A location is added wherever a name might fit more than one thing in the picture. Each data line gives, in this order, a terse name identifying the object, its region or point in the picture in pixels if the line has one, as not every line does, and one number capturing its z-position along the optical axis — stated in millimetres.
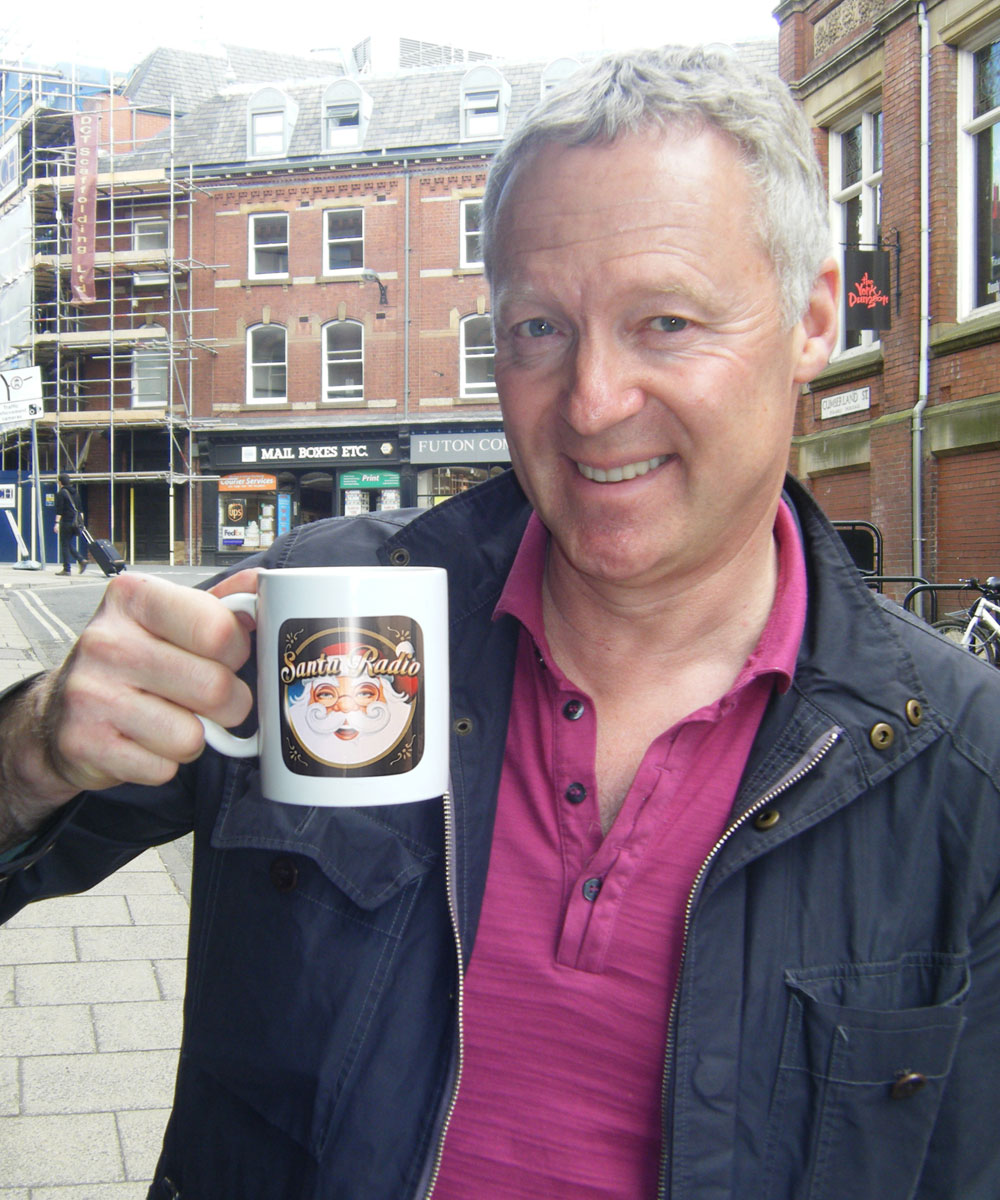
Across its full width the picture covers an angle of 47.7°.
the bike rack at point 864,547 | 6780
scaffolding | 27875
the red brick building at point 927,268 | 11258
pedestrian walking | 22031
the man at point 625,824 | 1178
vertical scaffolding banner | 27656
